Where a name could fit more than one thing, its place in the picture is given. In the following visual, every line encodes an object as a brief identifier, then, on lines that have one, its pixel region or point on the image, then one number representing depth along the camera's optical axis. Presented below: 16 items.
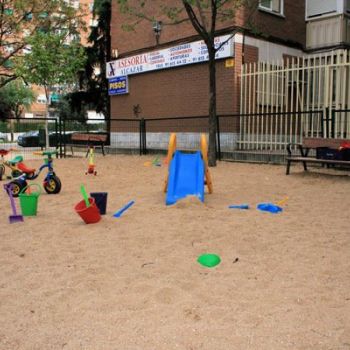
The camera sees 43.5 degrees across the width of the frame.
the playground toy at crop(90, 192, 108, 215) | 5.95
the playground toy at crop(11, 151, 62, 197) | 7.32
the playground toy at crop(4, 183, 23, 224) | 5.65
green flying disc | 3.94
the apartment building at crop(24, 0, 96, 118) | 23.22
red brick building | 14.37
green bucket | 5.89
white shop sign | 14.46
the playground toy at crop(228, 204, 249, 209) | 6.29
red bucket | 5.43
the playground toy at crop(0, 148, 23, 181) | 8.66
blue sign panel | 18.83
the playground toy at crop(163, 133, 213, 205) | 6.74
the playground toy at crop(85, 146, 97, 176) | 10.59
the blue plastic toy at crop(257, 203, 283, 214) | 6.09
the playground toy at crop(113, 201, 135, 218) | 5.95
